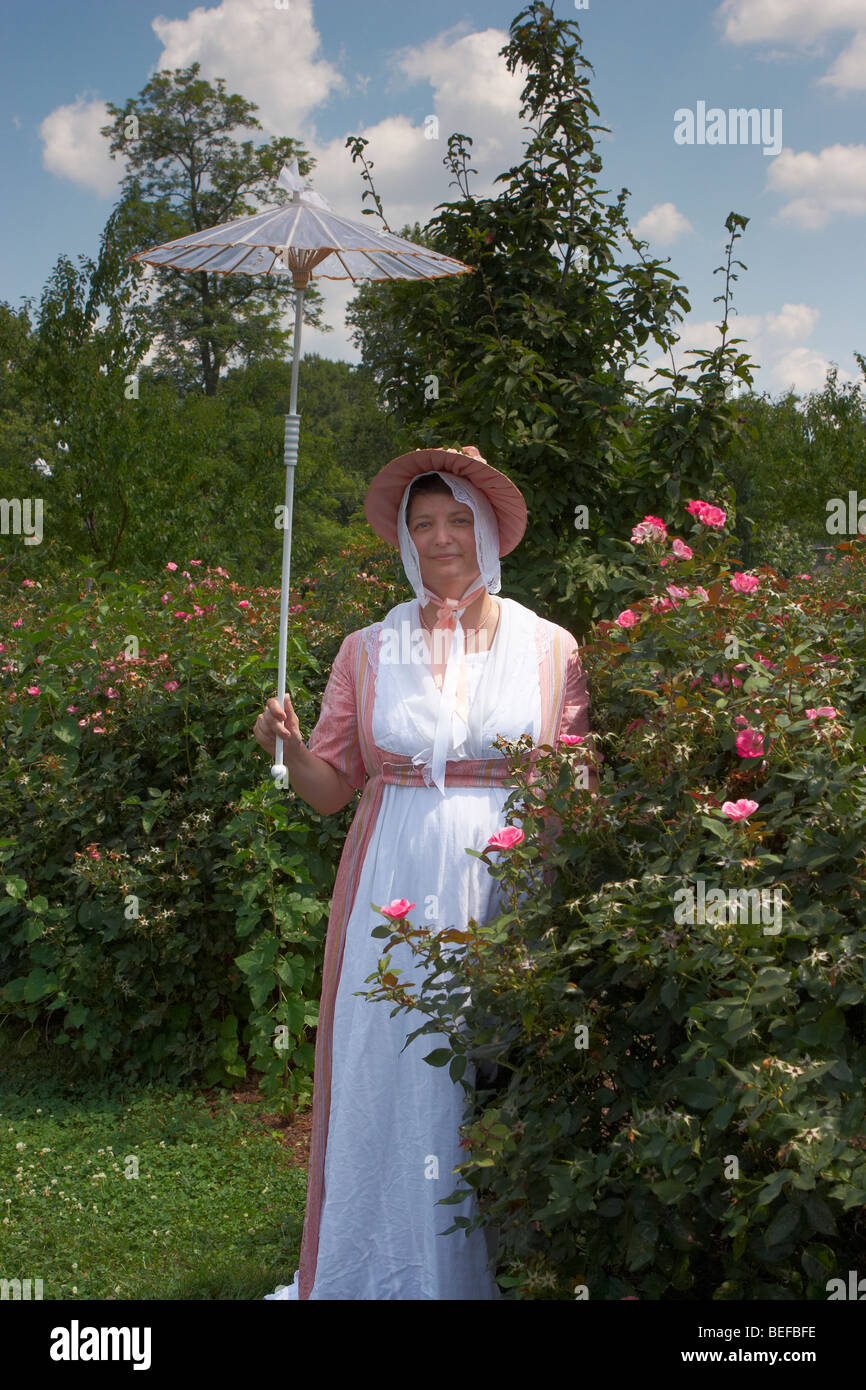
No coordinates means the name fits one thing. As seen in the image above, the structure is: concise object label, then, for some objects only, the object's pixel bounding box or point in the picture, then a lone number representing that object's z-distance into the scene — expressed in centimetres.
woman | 246
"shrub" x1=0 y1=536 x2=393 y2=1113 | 414
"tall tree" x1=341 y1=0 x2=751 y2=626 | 388
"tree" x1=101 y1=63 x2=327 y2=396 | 2677
